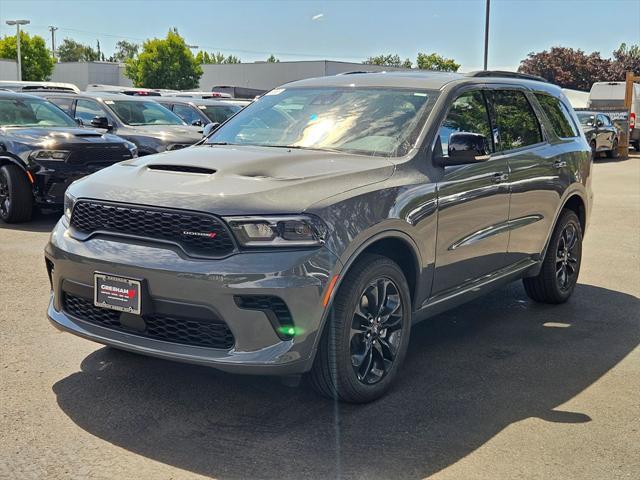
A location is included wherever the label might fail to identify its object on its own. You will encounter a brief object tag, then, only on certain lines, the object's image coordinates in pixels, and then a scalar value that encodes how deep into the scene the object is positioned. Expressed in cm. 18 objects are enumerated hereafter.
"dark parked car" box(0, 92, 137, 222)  949
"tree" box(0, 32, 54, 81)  6247
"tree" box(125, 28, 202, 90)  6419
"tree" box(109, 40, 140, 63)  16100
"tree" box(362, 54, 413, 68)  10819
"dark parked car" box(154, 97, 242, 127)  1578
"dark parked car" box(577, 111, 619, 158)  2398
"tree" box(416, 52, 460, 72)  8812
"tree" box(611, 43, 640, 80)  6906
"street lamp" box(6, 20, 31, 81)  4936
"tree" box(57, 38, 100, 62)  13112
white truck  2953
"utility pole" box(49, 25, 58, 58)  12231
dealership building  6194
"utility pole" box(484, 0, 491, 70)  2908
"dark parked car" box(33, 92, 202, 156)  1238
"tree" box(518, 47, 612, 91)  6881
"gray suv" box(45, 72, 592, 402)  368
